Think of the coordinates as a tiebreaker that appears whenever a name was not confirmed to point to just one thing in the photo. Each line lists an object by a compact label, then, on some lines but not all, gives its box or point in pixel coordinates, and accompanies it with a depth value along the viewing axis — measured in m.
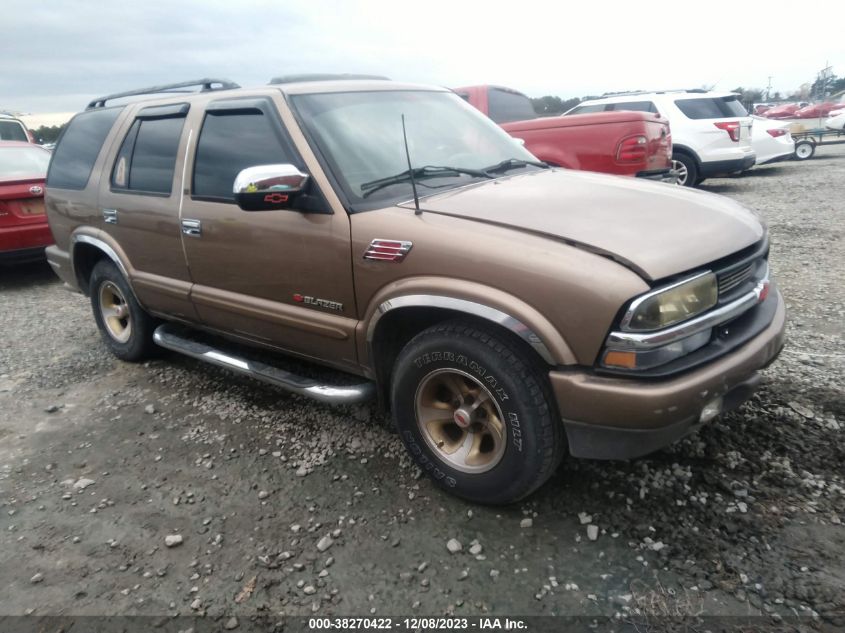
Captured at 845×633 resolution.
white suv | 10.09
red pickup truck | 6.75
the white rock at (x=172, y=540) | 2.63
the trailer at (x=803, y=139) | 15.27
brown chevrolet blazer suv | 2.22
